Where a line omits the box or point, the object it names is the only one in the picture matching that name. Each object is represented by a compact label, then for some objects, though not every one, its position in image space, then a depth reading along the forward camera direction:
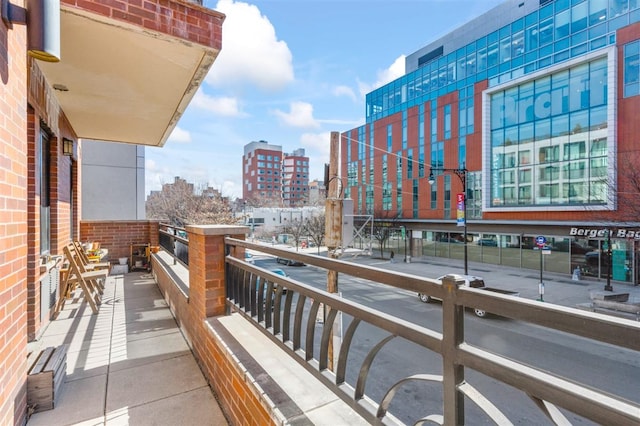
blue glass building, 17.14
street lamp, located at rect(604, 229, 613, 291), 14.51
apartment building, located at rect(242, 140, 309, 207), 95.31
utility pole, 7.38
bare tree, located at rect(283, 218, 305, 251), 35.12
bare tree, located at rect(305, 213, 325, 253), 34.26
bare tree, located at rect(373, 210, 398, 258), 29.53
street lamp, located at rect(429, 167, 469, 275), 17.96
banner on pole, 18.23
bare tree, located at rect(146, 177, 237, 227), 24.09
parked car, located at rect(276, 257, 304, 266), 25.94
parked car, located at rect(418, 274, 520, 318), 10.99
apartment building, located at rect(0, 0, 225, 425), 2.02
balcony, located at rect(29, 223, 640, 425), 0.91
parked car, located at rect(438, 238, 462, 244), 25.64
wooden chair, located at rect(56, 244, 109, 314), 4.79
